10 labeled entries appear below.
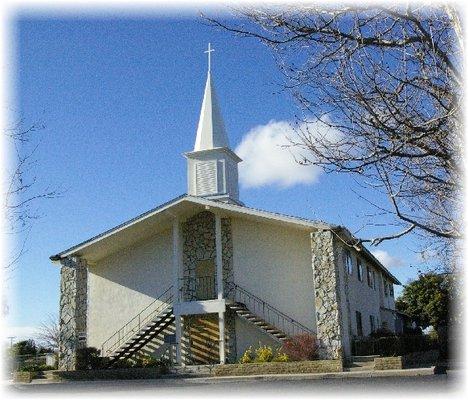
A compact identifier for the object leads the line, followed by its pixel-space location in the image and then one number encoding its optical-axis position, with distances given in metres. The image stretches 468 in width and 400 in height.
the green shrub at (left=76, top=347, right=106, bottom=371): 22.95
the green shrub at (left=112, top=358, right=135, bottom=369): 23.59
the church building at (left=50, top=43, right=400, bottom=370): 23.00
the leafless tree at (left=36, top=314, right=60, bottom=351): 35.53
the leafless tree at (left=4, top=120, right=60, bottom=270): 11.93
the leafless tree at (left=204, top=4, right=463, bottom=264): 7.37
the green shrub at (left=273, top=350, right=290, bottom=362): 20.67
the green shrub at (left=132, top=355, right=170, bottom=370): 22.55
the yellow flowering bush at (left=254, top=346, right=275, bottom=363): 21.10
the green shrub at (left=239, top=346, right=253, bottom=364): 21.45
